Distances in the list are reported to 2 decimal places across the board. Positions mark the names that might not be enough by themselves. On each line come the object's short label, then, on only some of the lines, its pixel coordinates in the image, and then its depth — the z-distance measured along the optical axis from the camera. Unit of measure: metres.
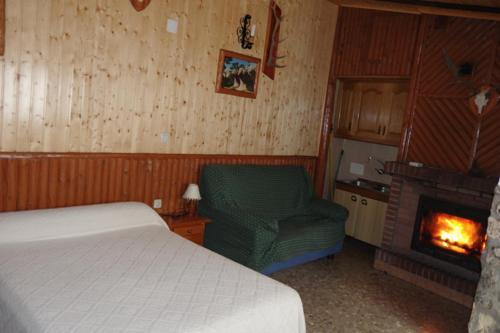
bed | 1.93
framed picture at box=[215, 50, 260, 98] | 4.44
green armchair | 3.88
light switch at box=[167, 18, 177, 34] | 3.89
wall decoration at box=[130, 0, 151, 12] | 3.55
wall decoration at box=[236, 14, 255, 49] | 4.54
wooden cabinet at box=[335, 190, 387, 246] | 5.39
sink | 5.53
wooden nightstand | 3.89
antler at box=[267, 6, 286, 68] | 4.84
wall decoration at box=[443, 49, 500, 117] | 4.19
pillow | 2.79
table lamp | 4.06
